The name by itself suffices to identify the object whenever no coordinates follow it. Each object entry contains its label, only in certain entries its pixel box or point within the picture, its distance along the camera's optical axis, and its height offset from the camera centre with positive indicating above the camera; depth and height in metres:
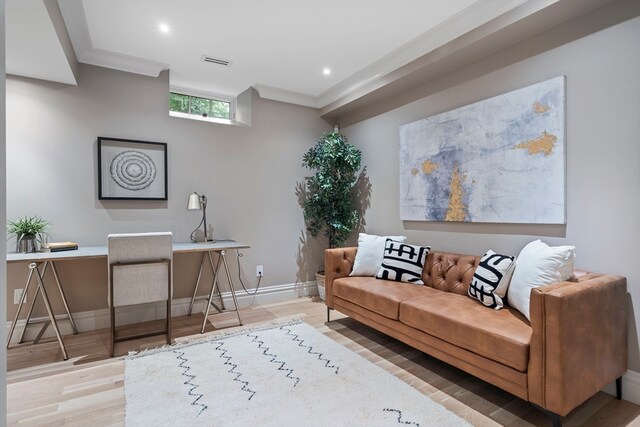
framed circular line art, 3.20 +0.39
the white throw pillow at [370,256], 3.20 -0.46
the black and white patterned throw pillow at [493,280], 2.22 -0.49
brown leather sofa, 1.57 -0.71
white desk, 2.45 -0.37
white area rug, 1.78 -1.12
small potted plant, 2.68 -0.20
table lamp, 3.46 +0.04
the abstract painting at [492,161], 2.29 +0.39
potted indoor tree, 3.91 +0.28
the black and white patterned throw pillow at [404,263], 2.97 -0.49
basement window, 3.85 +1.25
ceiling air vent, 3.20 +1.46
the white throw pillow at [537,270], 1.95 -0.37
